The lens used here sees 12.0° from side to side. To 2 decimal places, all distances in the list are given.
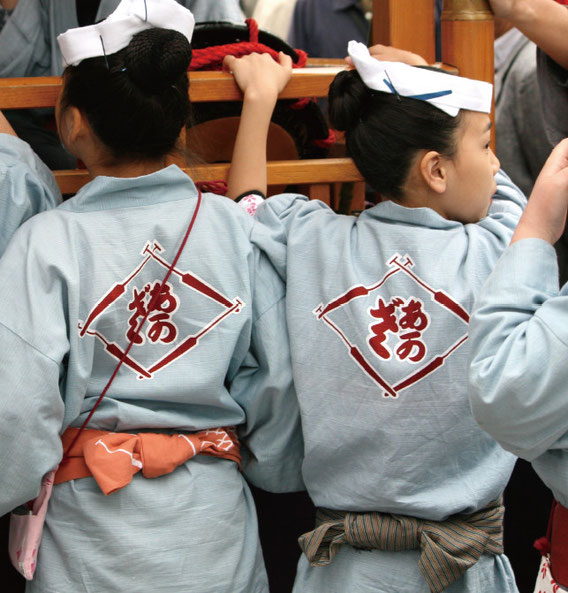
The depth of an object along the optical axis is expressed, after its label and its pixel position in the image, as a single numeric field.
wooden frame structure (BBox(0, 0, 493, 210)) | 3.88
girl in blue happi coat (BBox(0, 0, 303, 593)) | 3.71
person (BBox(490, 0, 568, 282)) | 3.97
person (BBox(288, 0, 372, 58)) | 5.86
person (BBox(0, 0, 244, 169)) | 4.20
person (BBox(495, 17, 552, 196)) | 4.84
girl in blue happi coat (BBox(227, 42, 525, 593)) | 3.74
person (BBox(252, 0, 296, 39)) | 5.96
